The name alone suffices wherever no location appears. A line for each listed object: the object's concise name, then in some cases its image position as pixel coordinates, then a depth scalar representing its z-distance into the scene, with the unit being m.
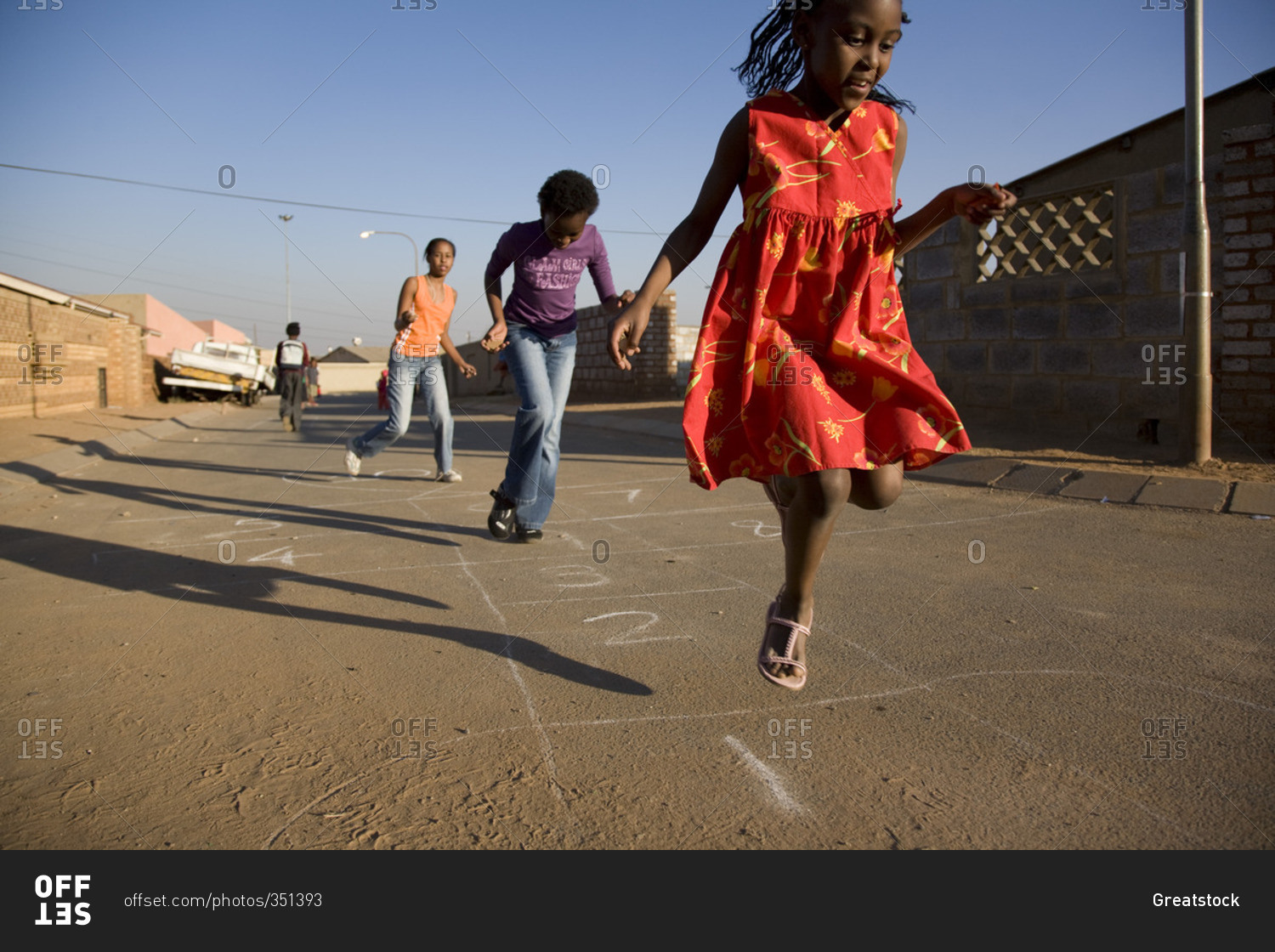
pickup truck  27.61
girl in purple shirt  4.80
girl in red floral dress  2.36
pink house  36.84
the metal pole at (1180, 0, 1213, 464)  6.20
